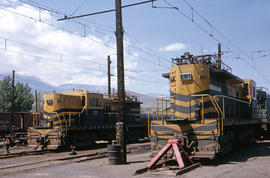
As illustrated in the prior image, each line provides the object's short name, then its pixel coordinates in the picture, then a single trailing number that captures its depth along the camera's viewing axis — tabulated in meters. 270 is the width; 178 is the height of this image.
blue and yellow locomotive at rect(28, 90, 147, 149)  17.39
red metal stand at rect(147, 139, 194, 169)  9.61
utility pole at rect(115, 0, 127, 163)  12.02
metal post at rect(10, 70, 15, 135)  24.13
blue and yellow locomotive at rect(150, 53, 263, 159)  10.80
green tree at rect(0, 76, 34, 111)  53.56
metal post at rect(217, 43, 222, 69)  13.43
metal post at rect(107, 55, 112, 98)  29.03
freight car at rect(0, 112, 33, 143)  28.06
